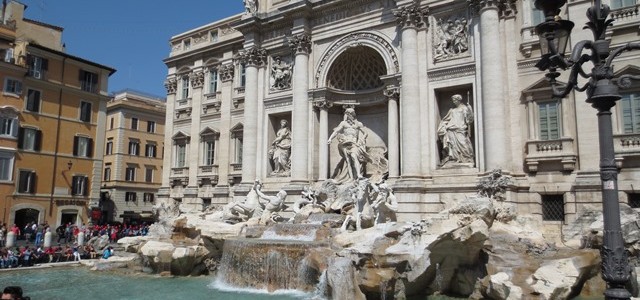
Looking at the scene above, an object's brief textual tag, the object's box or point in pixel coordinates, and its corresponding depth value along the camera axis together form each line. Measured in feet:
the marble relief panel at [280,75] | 81.05
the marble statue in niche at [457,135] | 61.41
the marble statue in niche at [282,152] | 79.25
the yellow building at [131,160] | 139.74
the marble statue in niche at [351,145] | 69.77
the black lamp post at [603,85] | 19.88
